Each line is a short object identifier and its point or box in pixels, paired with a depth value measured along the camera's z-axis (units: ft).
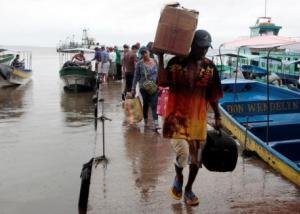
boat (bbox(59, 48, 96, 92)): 64.34
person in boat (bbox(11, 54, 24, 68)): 86.07
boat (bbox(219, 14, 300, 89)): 64.34
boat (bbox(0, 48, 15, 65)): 82.38
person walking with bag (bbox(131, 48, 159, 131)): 26.68
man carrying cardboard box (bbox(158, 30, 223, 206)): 13.04
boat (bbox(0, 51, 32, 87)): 76.33
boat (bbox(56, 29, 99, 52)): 221.52
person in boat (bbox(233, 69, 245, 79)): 60.86
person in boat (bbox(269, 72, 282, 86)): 49.71
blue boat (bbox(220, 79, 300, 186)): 18.94
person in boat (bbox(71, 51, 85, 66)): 69.31
